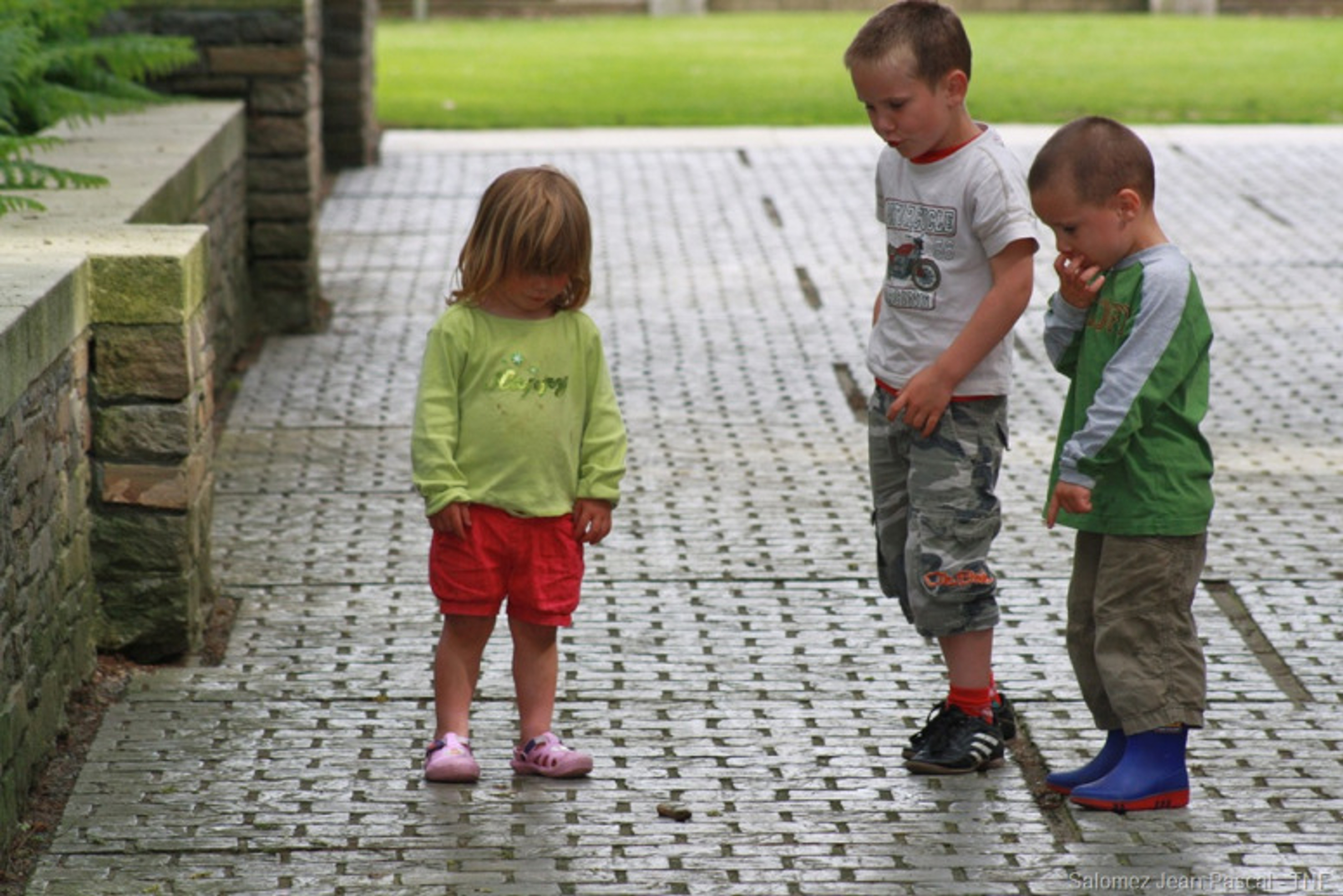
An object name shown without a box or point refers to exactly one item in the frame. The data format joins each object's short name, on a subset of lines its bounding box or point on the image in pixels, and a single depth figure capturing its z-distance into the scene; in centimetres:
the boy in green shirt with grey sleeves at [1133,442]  810
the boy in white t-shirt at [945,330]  866
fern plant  1219
